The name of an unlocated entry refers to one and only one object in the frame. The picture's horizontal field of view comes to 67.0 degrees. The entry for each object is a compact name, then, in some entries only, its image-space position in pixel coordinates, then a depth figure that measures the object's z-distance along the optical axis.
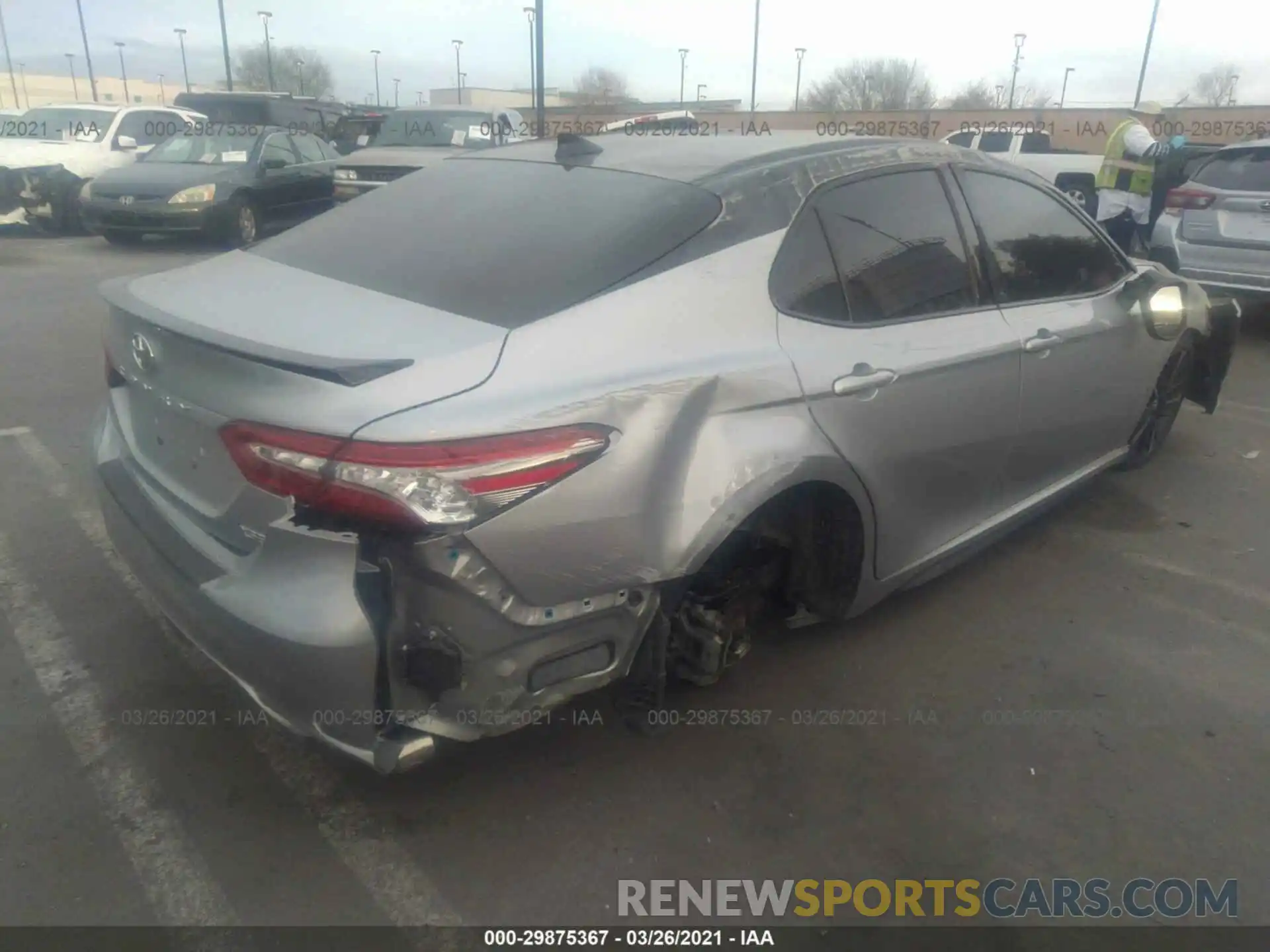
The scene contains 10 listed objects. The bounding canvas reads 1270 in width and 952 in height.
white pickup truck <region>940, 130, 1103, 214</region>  14.04
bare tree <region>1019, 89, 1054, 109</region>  56.69
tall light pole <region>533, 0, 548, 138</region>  14.77
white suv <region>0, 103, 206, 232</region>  12.45
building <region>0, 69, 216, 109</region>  64.81
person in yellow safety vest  8.95
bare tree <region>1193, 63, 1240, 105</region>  58.85
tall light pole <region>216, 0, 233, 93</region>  31.09
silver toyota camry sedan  1.94
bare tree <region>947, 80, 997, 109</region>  59.93
